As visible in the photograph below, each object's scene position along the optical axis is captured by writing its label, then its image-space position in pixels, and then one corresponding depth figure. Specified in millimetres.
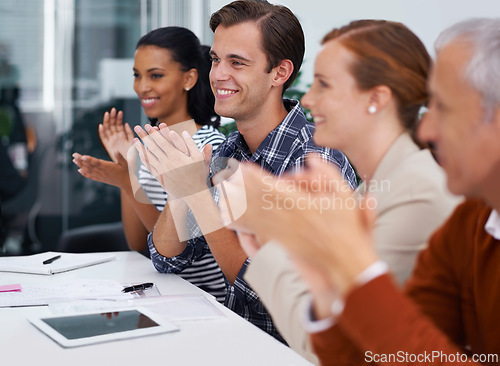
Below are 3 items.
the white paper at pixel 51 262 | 1936
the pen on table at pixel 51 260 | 2023
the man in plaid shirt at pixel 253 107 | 1893
